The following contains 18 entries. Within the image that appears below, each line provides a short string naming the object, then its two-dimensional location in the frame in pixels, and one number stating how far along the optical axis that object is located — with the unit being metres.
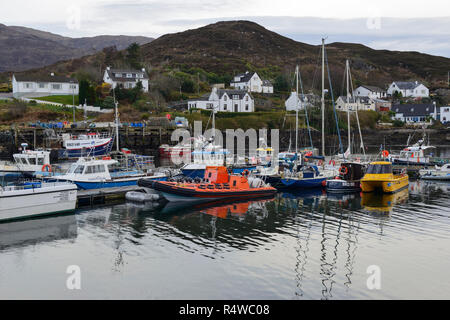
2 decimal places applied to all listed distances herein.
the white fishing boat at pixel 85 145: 57.75
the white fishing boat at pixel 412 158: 49.41
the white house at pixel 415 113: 108.62
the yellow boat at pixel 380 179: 36.84
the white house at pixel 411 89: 133.88
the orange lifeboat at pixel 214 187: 32.09
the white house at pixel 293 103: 92.97
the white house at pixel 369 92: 125.63
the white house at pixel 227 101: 90.38
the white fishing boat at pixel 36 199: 26.30
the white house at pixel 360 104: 104.56
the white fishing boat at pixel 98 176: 33.59
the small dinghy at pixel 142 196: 32.84
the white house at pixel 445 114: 109.26
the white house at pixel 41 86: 83.50
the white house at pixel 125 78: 94.81
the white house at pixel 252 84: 111.75
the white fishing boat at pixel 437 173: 44.42
